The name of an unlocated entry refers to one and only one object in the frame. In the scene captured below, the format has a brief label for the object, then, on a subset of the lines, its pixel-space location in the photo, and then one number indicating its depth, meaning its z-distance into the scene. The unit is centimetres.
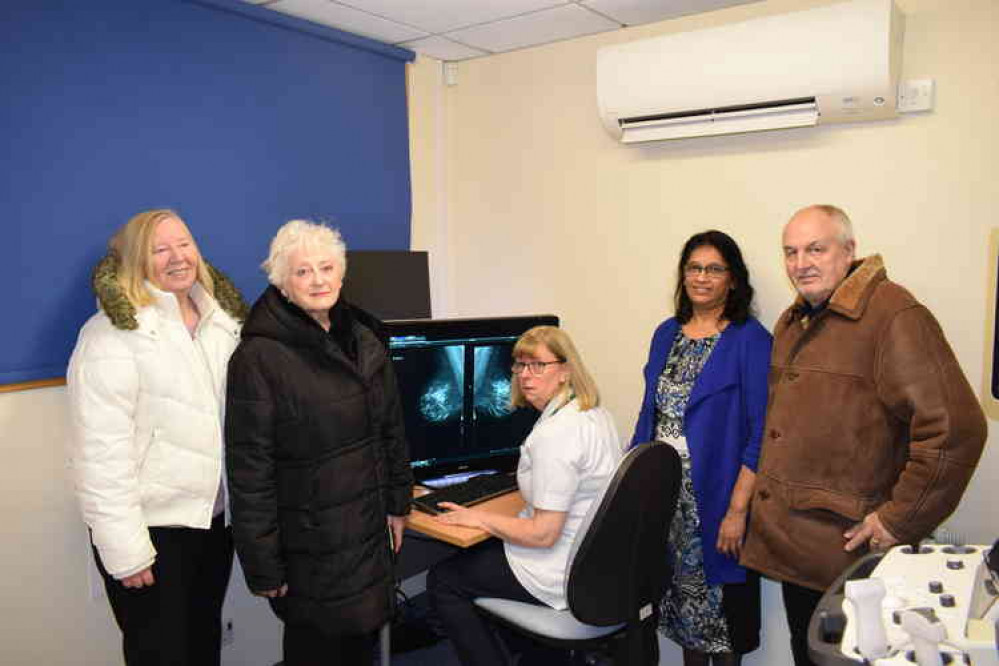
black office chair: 186
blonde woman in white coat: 185
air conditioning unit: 227
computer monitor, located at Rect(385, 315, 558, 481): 249
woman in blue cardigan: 231
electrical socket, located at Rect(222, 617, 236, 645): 275
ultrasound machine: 109
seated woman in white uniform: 203
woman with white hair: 186
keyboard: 237
